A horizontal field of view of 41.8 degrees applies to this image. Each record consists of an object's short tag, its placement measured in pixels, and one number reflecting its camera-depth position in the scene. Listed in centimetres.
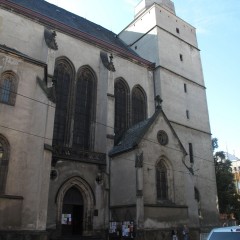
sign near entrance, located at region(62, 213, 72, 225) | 1748
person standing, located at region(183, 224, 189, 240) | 1812
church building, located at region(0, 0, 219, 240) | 1475
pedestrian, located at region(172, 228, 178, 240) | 1789
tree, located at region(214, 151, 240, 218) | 3095
